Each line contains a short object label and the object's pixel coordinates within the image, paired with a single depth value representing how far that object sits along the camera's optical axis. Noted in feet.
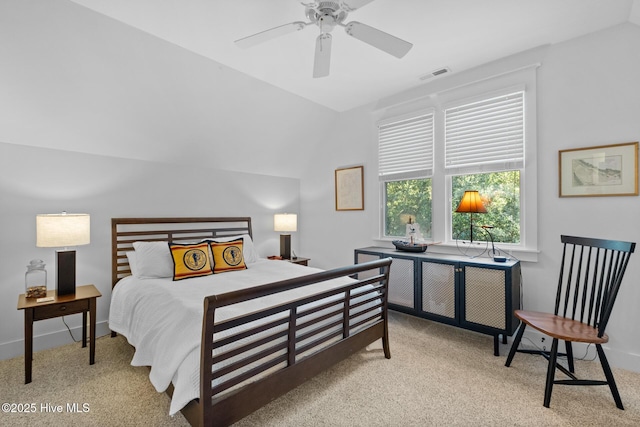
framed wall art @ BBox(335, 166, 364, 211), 14.07
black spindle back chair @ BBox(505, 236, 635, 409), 6.40
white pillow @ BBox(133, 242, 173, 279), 9.57
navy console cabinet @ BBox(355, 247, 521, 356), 8.67
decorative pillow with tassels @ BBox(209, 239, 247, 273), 10.63
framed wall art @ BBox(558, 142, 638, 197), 7.94
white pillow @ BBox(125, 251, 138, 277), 9.76
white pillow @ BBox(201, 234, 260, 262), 11.85
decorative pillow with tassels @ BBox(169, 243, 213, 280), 9.64
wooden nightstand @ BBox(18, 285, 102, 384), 7.33
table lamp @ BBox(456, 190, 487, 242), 9.55
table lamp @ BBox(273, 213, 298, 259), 14.75
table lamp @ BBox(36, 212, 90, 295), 7.99
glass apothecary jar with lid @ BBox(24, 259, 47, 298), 8.14
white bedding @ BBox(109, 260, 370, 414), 5.24
